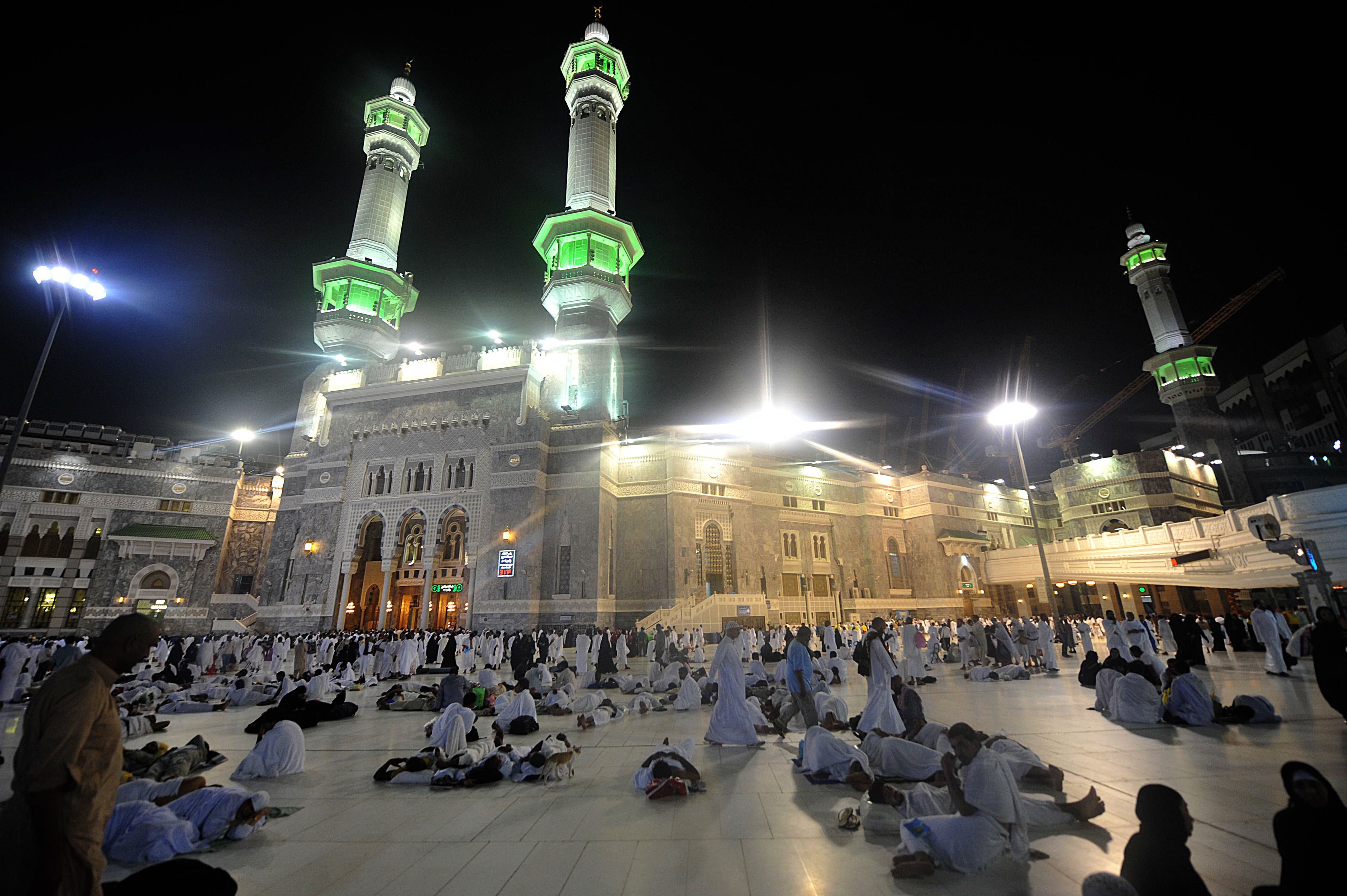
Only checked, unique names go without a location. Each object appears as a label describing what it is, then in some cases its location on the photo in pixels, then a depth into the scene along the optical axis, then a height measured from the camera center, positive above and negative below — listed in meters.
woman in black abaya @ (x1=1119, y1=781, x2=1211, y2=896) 2.57 -1.12
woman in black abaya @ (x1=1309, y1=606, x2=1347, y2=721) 6.18 -0.55
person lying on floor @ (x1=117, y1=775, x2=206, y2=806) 4.44 -1.31
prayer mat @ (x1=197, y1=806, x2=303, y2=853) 4.07 -1.59
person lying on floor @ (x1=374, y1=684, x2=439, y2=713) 10.62 -1.54
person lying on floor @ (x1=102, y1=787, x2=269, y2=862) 3.88 -1.41
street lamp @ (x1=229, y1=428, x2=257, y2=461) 40.72 +12.97
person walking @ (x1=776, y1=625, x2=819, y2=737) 7.39 -0.88
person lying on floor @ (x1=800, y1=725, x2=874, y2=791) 4.97 -1.34
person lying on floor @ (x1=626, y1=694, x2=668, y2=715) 9.84 -1.54
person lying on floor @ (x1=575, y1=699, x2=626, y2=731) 8.48 -1.55
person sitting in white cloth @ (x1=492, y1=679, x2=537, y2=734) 7.98 -1.40
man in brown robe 2.20 -0.65
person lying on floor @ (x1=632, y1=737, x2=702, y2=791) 5.07 -1.36
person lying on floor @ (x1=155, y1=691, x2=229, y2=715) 10.45 -1.55
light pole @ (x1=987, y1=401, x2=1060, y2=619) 17.97 +6.13
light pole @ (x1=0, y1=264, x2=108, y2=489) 11.91 +7.11
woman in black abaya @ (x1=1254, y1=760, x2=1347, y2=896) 2.44 -0.96
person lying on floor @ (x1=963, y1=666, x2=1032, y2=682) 12.71 -1.43
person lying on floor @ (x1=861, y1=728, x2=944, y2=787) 5.04 -1.33
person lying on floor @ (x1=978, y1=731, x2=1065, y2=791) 4.63 -1.28
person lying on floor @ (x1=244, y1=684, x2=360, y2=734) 8.09 -1.41
